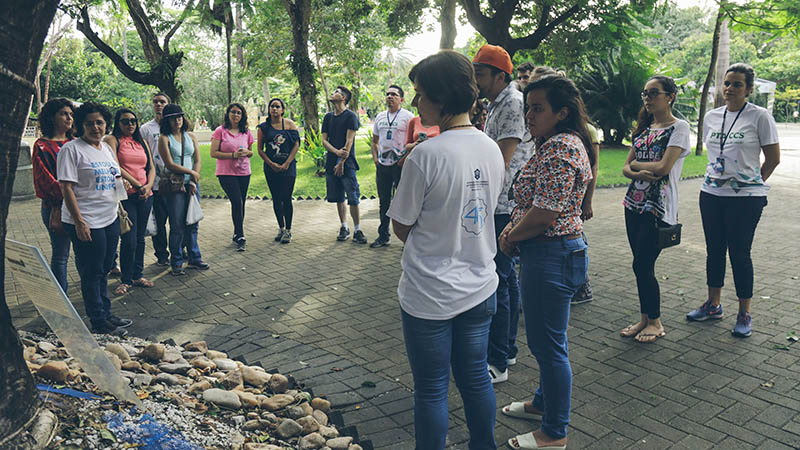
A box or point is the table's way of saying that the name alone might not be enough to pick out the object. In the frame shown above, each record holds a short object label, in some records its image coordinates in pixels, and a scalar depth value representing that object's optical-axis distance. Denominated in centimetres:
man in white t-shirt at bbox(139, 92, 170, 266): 712
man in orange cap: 392
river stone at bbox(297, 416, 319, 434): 340
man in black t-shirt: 837
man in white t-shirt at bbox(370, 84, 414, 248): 799
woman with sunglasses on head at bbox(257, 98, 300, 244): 840
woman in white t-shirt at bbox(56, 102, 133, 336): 493
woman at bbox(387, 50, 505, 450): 247
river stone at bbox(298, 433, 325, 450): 323
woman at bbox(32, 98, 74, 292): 517
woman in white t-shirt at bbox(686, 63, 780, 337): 475
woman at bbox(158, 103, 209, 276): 698
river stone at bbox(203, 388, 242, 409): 357
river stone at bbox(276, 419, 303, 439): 333
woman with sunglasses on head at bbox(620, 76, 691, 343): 446
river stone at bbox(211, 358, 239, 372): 425
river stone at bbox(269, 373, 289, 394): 394
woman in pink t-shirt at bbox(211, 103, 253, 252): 793
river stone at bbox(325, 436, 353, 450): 323
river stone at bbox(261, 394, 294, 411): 365
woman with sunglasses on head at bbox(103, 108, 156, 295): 625
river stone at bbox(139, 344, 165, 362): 416
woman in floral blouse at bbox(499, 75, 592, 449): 295
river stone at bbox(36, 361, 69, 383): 341
